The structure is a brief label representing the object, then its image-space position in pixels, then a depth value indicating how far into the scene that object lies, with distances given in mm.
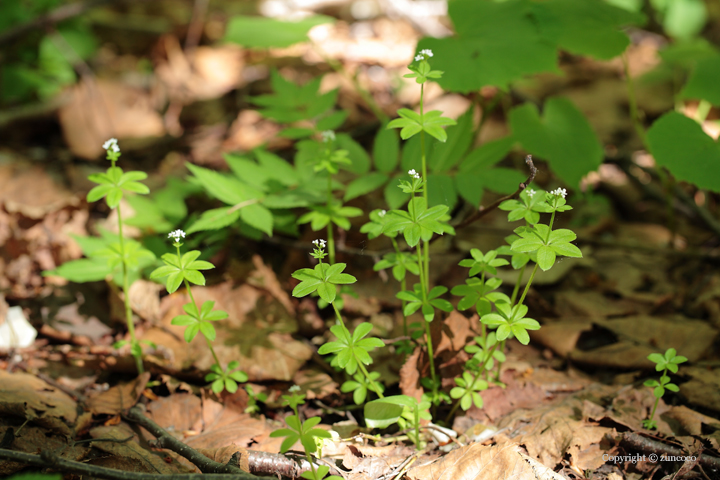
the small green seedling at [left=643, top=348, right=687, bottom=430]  1257
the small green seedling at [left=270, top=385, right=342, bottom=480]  1191
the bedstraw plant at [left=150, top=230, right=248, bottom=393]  1241
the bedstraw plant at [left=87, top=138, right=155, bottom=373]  1283
